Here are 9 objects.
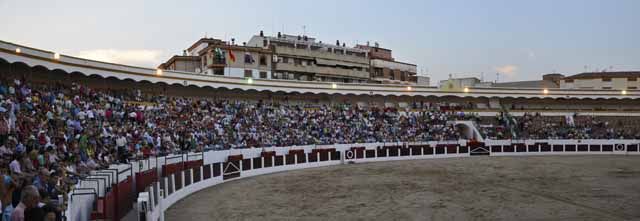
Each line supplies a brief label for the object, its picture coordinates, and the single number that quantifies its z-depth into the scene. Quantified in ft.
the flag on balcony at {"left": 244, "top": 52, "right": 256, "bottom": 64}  145.18
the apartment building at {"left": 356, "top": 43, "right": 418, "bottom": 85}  188.44
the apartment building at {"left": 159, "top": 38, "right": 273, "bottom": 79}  138.72
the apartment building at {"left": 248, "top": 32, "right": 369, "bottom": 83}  160.76
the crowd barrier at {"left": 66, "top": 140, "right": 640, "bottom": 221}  31.94
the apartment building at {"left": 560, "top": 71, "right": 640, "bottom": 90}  183.52
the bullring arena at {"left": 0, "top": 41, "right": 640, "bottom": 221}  39.11
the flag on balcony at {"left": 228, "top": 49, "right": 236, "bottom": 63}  130.64
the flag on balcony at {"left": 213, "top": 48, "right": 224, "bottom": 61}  136.98
